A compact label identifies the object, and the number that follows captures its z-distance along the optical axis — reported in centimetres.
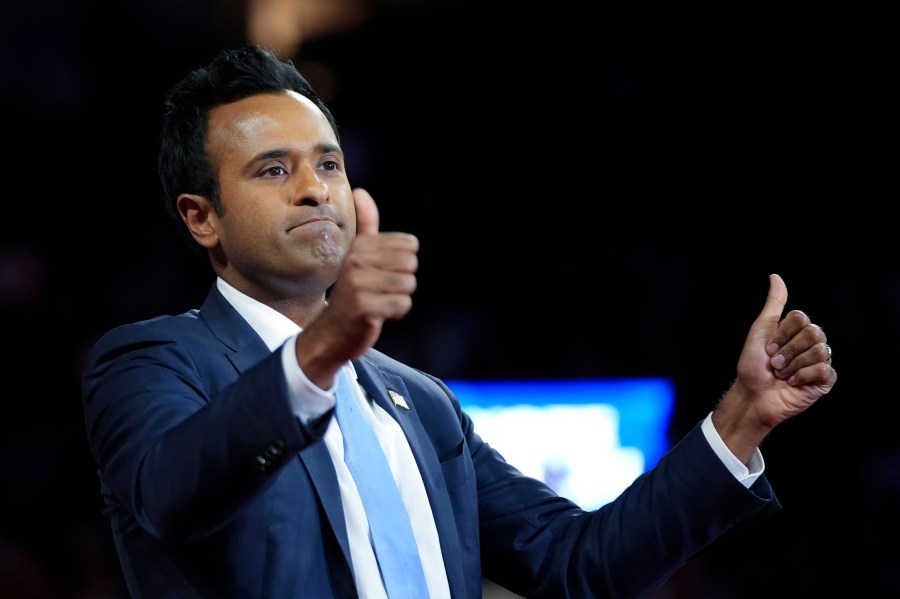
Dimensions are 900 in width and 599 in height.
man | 689
